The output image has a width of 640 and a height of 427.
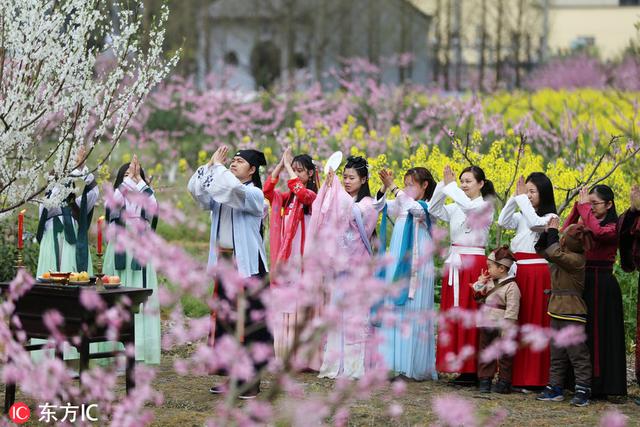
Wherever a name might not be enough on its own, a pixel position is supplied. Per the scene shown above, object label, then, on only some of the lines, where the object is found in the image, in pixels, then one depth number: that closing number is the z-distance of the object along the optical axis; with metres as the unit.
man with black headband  14.73
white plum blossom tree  12.82
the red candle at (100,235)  12.89
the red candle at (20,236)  13.62
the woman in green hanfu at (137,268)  16.55
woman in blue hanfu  16.39
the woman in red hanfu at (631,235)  15.03
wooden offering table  12.60
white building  82.56
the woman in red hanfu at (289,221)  16.91
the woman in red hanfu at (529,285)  15.72
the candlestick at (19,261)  13.65
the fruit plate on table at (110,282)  13.70
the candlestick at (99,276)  13.26
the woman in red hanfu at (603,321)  15.20
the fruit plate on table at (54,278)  13.48
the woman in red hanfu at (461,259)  16.08
